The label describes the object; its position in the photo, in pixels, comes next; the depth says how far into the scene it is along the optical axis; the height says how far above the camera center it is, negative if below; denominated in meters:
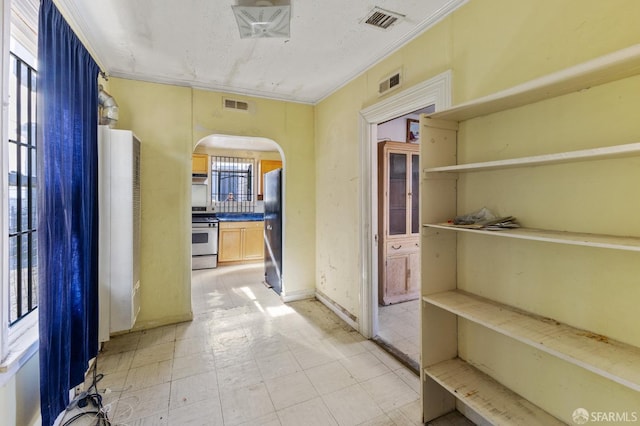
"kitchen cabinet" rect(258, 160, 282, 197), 6.65 +1.12
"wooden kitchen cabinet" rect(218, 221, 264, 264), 5.86 -0.61
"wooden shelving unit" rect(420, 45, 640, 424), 1.09 -0.49
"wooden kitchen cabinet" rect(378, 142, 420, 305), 3.55 -0.12
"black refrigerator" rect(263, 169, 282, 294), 3.99 -0.25
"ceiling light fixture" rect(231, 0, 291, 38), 1.86 +1.38
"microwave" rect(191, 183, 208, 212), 6.15 +0.36
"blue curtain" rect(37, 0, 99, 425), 1.44 +0.02
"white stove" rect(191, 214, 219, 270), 5.51 -0.60
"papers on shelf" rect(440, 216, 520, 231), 1.48 -0.06
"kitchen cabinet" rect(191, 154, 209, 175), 5.94 +1.08
